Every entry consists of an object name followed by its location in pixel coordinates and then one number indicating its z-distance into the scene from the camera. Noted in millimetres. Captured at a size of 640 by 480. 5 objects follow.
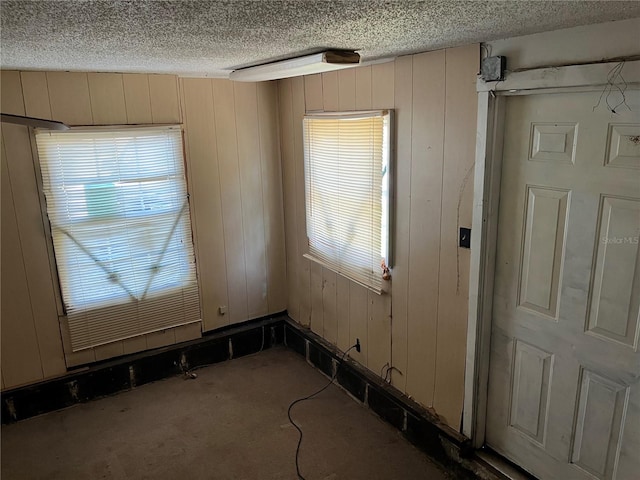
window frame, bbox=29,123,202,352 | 3150
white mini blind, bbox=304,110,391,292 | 2980
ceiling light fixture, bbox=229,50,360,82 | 2121
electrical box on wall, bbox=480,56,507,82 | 2156
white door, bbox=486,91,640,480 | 1898
